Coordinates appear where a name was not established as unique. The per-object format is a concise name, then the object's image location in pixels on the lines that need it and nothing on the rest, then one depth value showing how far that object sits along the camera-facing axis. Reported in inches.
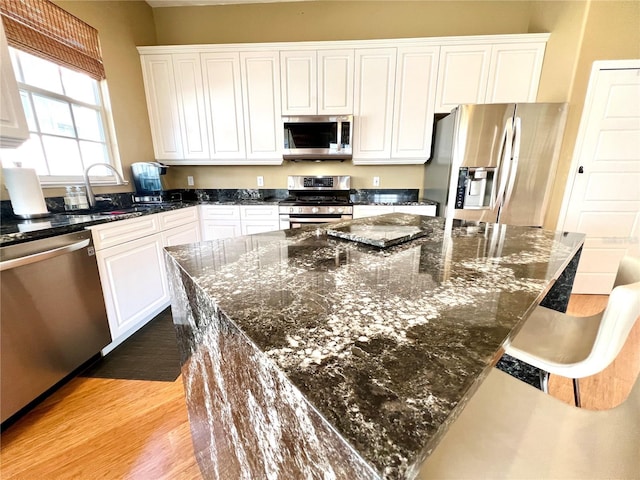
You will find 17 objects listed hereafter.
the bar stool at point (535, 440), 21.5
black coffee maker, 103.8
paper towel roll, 60.6
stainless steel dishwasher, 49.2
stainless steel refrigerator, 92.7
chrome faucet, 79.6
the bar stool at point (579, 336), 24.4
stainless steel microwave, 111.7
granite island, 12.4
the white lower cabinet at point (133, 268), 69.5
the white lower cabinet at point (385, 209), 112.5
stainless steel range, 113.7
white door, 90.9
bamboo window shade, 68.5
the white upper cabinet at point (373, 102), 109.3
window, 75.1
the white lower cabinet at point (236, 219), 116.3
